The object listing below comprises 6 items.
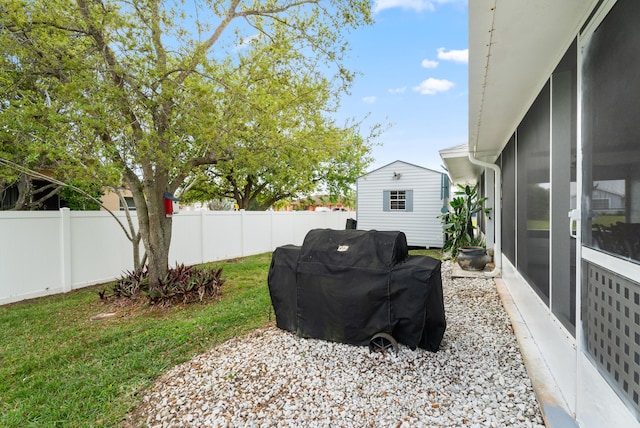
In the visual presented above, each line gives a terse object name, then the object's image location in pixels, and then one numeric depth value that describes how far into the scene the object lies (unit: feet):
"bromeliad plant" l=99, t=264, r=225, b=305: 17.24
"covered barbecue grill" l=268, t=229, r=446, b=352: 9.59
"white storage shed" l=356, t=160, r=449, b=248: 40.34
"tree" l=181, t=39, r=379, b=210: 16.94
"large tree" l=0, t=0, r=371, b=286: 13.03
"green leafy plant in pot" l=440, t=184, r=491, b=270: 25.76
